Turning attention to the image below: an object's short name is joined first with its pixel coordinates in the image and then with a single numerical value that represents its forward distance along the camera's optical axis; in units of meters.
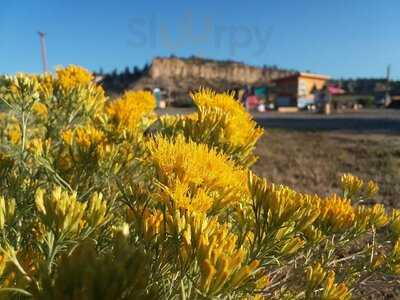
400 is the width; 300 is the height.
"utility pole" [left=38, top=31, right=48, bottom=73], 19.85
